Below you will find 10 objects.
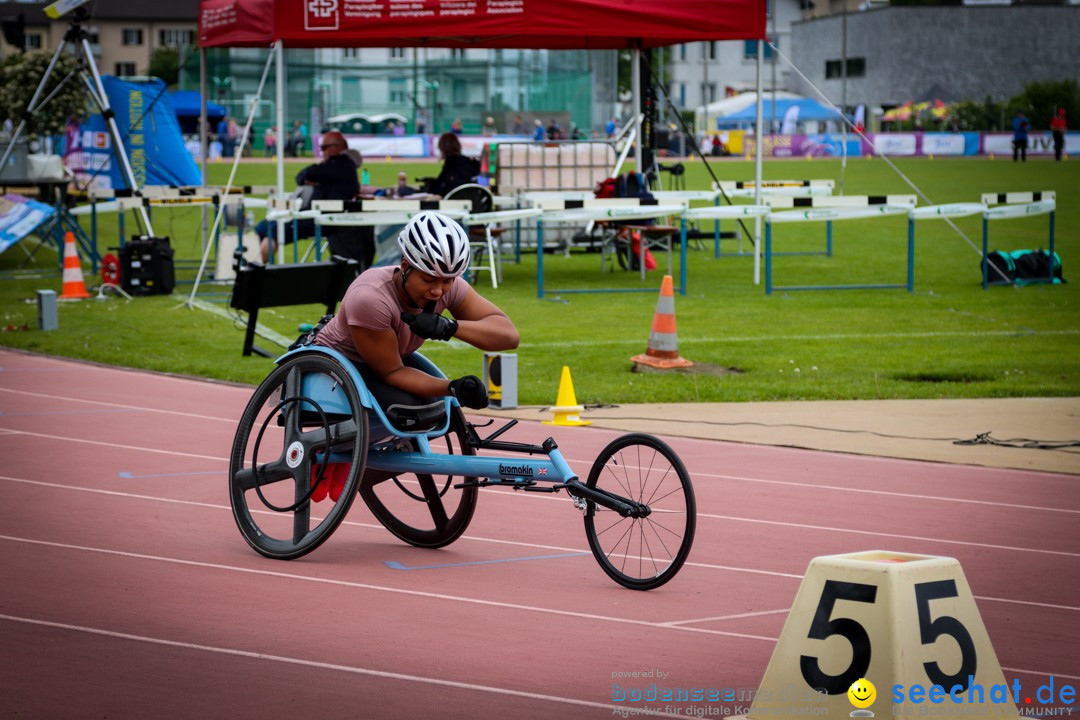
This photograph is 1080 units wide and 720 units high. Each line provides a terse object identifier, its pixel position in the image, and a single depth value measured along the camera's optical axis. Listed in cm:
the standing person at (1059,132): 5945
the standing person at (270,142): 6447
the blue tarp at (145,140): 2614
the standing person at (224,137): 6209
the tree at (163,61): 10138
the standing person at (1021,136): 5941
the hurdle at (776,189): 2333
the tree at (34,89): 3039
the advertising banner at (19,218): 2236
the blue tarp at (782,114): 7556
